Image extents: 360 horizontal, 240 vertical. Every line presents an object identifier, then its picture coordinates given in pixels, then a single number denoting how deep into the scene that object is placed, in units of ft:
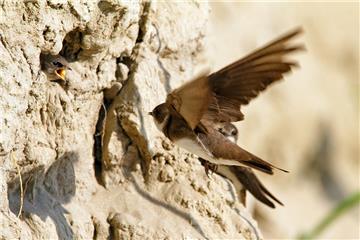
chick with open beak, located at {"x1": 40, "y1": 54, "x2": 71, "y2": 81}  30.76
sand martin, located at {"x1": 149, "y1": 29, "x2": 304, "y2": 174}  29.96
